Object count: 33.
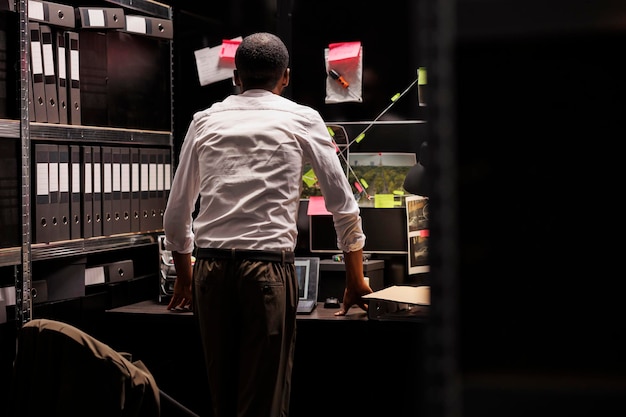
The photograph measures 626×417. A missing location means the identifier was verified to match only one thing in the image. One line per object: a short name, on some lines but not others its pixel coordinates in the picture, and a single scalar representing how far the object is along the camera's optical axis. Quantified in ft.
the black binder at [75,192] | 9.73
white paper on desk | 9.00
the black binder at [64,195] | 9.54
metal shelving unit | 8.81
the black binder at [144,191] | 10.86
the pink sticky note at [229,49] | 11.29
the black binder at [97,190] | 10.04
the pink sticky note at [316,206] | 10.49
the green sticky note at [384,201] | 10.67
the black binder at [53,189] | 9.36
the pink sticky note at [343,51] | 10.75
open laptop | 10.12
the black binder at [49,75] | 9.30
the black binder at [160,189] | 11.21
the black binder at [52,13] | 9.14
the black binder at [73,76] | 9.68
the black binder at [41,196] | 9.15
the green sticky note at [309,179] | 10.92
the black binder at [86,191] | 9.87
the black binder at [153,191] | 11.04
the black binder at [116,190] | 10.36
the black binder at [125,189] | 10.50
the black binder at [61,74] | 9.53
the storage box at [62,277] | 9.80
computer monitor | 10.59
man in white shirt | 7.56
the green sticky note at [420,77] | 9.93
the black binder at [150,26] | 10.77
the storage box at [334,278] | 10.33
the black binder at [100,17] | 9.91
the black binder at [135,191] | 10.68
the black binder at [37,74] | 9.12
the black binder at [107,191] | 10.20
